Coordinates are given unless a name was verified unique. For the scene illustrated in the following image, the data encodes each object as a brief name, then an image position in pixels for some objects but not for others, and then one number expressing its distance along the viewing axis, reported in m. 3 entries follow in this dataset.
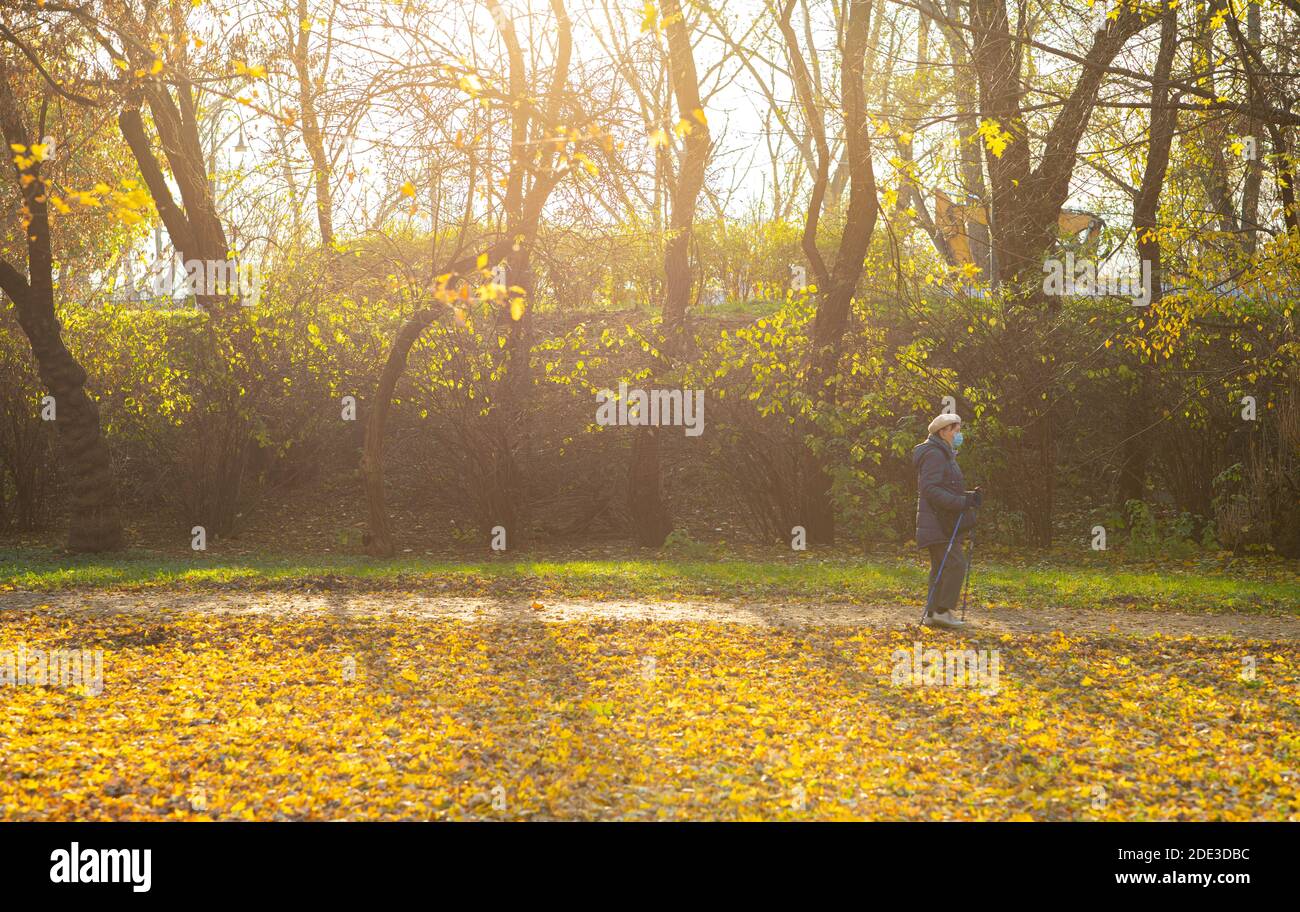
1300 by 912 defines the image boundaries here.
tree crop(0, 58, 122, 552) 14.45
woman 9.76
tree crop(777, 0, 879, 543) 14.45
